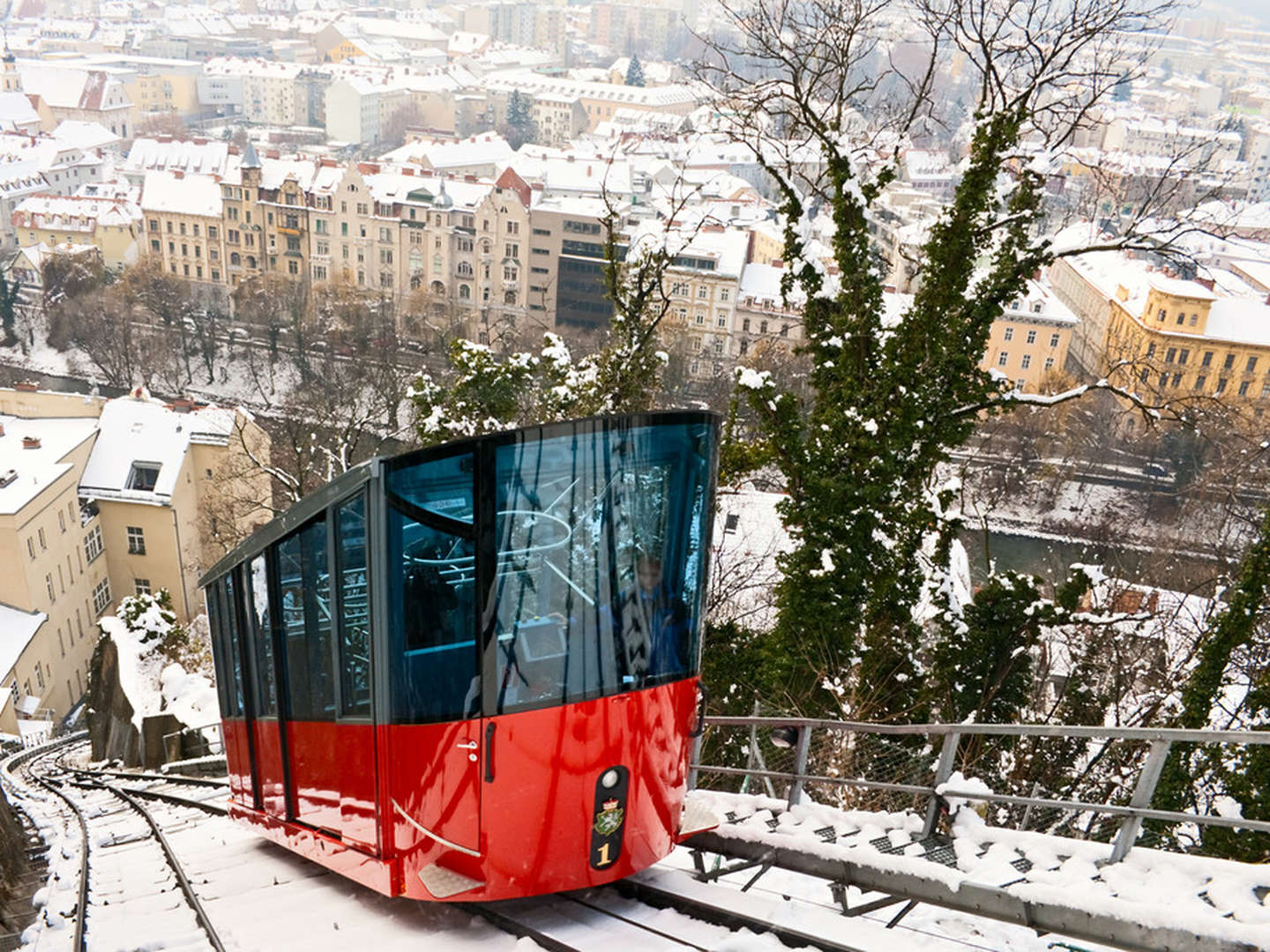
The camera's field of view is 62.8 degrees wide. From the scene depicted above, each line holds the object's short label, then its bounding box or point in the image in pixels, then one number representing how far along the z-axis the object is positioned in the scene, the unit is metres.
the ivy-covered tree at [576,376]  18.77
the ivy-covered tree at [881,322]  13.22
